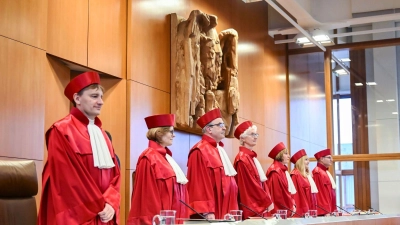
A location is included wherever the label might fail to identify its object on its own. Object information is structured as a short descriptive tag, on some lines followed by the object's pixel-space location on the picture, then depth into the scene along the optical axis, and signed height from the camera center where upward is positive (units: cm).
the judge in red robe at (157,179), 435 -16
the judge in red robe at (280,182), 704 -29
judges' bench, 364 -51
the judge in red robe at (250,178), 587 -20
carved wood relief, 657 +99
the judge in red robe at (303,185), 824 -37
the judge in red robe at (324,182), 898 -36
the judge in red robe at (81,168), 329 -6
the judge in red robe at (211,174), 514 -15
